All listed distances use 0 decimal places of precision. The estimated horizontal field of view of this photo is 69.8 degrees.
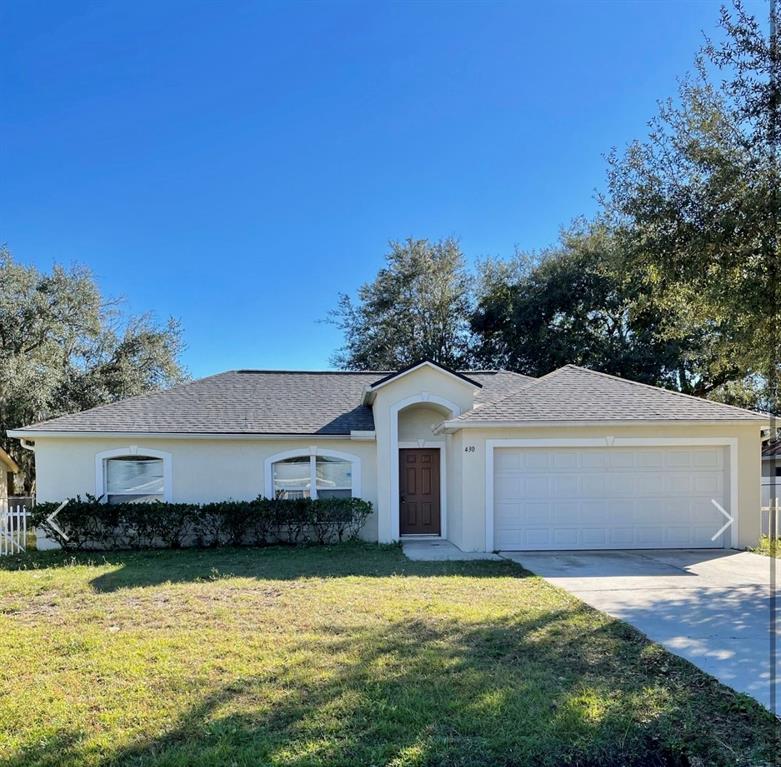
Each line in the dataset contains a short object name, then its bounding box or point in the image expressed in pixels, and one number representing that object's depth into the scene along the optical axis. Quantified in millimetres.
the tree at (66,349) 22078
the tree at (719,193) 7434
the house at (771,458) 22828
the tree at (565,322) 25766
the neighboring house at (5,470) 21302
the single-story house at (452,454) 11594
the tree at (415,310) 30172
